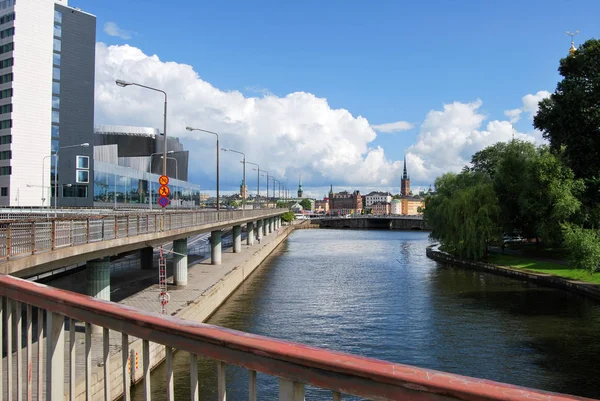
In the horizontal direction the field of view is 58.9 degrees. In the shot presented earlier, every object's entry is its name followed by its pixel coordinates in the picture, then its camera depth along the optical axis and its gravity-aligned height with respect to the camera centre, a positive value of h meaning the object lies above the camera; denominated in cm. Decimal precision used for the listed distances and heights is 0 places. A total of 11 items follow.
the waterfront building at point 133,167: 9012 +925
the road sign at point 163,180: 2544 +136
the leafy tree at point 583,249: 4091 -293
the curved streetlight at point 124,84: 2823 +667
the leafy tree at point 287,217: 16975 -252
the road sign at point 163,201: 2667 +37
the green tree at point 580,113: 4359 +826
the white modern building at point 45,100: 7819 +1692
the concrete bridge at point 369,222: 17990 -449
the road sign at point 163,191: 2584 +85
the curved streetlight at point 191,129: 4308 +651
